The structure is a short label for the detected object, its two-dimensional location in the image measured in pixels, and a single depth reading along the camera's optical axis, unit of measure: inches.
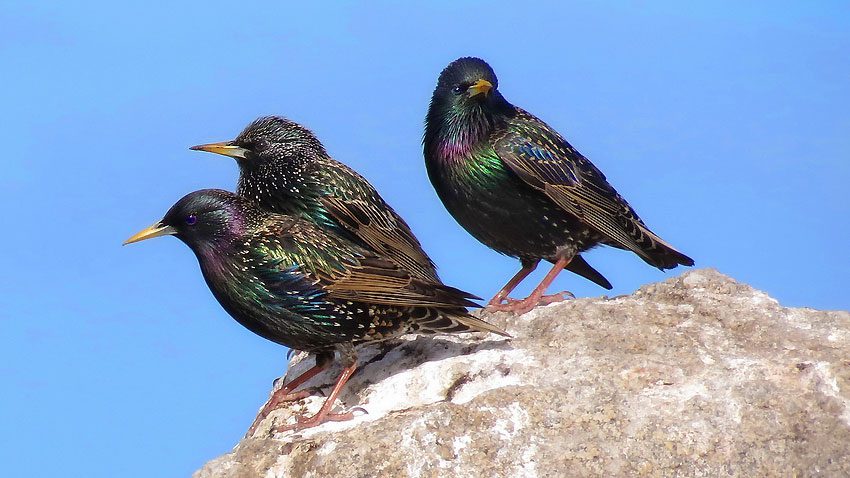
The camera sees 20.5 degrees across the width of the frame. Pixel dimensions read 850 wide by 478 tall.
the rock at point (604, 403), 415.5
